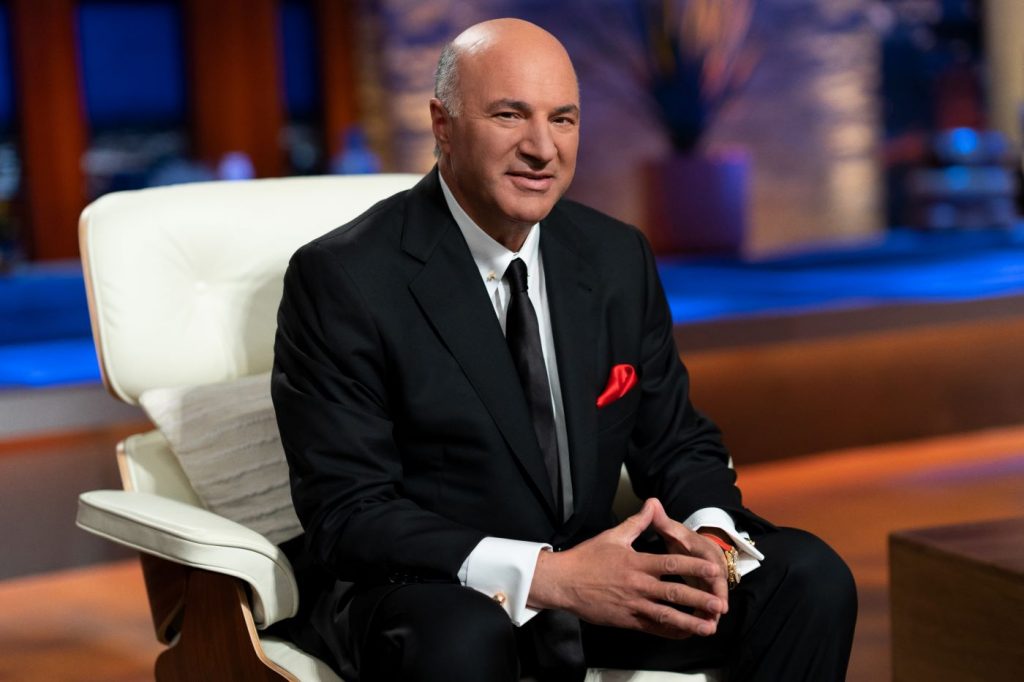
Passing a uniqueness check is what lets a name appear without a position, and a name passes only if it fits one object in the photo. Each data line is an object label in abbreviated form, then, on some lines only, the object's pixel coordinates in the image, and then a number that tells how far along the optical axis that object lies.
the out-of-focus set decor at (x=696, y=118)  14.21
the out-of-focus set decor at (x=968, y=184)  14.79
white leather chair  5.25
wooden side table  5.54
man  5.06
